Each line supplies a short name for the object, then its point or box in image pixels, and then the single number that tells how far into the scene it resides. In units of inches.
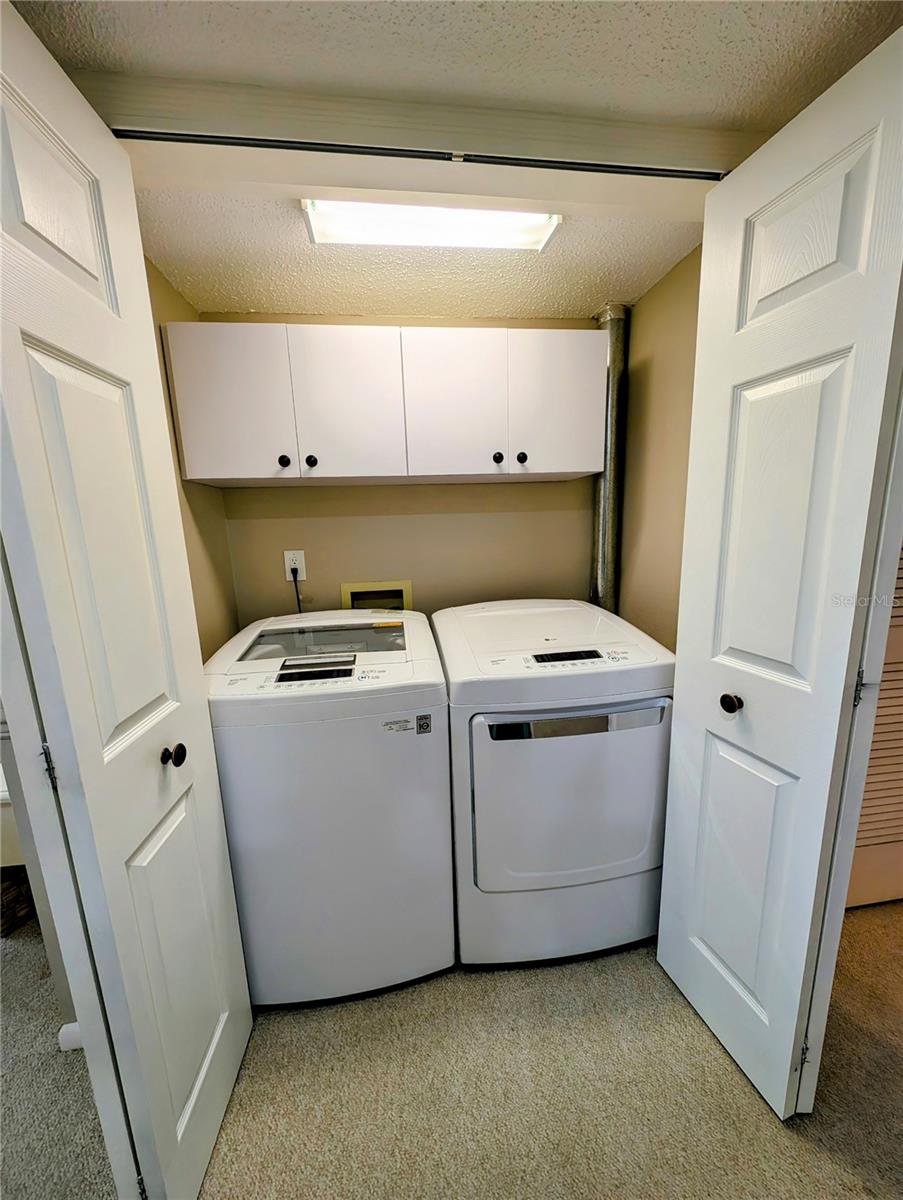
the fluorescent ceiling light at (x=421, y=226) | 47.4
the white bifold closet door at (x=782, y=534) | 30.8
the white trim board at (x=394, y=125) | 34.5
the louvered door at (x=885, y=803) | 56.0
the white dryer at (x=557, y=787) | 51.9
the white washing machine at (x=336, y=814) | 47.4
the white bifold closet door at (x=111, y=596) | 25.8
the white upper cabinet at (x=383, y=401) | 57.5
